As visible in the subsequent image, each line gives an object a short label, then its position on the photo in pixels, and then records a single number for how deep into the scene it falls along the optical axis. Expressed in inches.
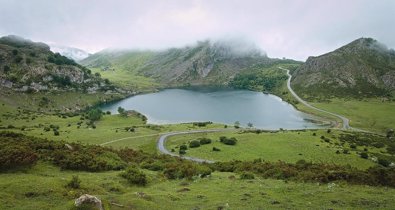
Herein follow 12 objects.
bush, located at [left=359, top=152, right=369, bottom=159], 3734.0
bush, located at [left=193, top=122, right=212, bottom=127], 6031.5
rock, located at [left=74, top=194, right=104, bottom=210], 916.6
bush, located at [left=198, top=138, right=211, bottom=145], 4146.2
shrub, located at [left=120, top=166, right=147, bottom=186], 1504.7
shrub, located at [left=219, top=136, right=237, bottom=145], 4085.1
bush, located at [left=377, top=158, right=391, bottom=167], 3575.8
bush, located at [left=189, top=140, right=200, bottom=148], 4038.4
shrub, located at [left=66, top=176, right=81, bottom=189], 1169.4
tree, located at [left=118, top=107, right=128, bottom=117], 7632.9
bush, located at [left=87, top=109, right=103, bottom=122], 7065.0
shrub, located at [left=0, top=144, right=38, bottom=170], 1310.3
